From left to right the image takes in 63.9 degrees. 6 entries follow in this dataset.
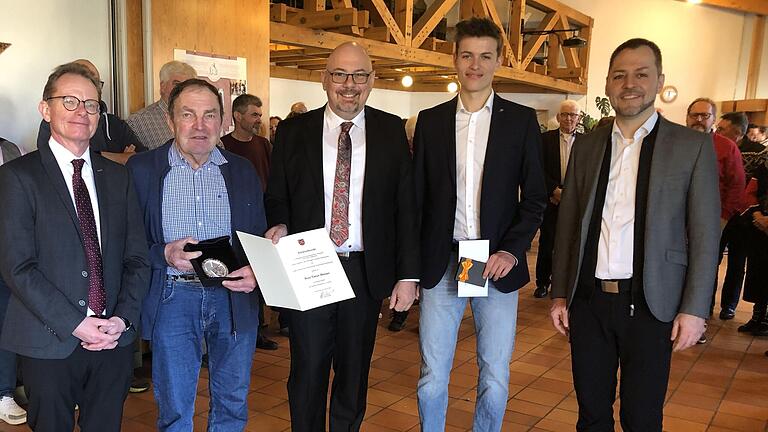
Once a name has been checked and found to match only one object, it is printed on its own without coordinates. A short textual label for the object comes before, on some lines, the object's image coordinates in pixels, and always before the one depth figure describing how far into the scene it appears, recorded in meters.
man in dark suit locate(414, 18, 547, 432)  2.32
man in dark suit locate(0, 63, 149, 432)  1.84
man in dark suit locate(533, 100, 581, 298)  5.77
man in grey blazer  2.01
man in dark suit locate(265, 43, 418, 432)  2.33
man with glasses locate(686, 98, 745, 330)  4.46
